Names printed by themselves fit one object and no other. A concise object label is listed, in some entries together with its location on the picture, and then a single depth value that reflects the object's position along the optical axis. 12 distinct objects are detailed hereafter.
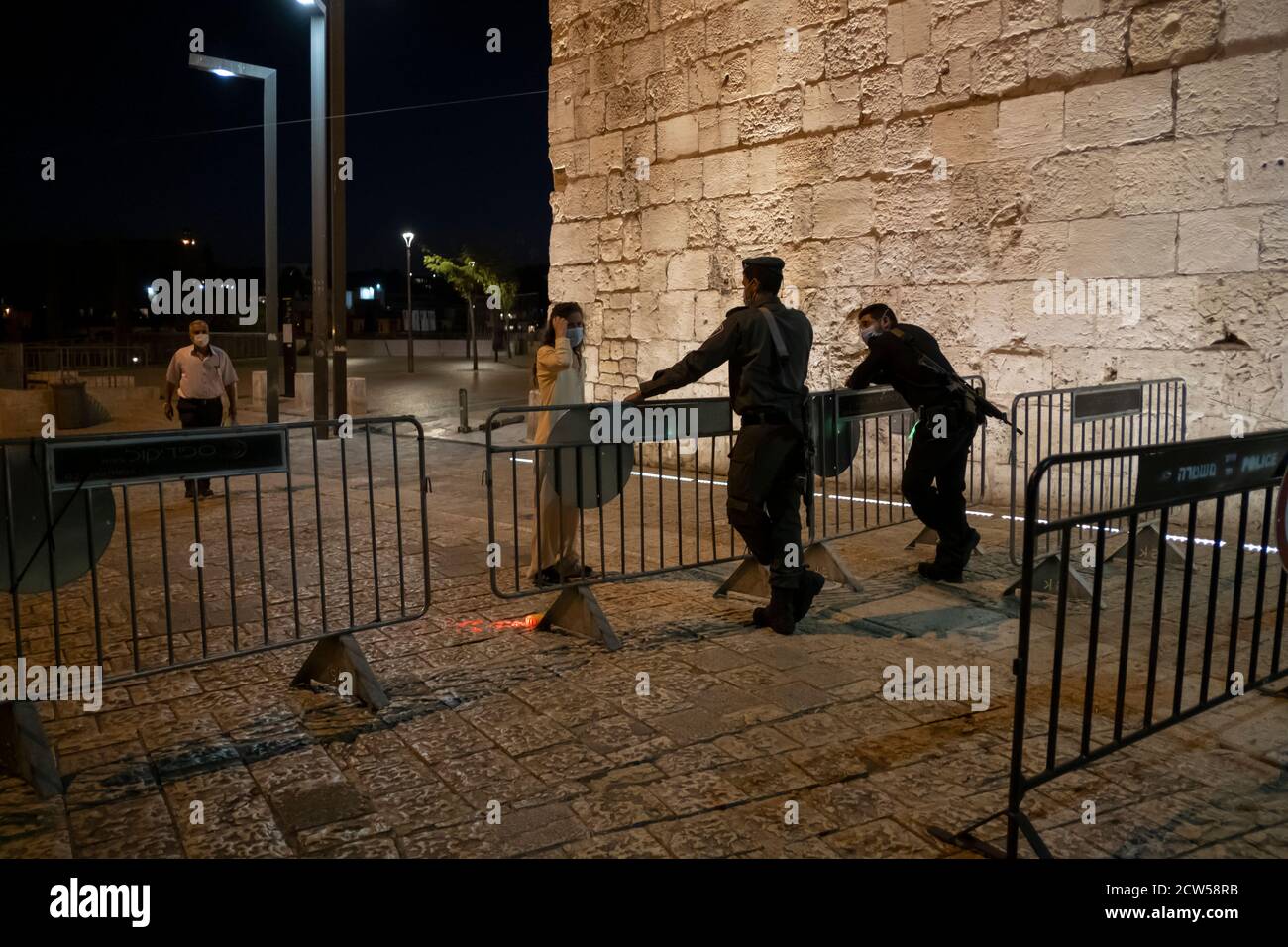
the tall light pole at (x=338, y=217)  14.77
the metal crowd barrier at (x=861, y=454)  6.31
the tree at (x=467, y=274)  40.78
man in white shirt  9.84
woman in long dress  5.95
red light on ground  5.60
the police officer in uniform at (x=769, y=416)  5.26
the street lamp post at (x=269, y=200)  15.01
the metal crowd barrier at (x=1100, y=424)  6.48
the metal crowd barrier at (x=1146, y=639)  3.21
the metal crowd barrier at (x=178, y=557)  3.78
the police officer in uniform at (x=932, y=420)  6.23
